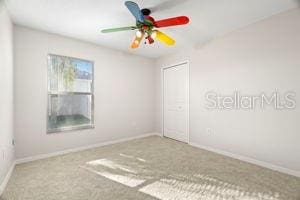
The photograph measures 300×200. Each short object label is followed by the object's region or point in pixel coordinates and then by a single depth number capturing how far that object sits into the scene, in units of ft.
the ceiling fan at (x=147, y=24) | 6.25
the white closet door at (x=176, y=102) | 13.61
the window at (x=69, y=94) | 10.57
